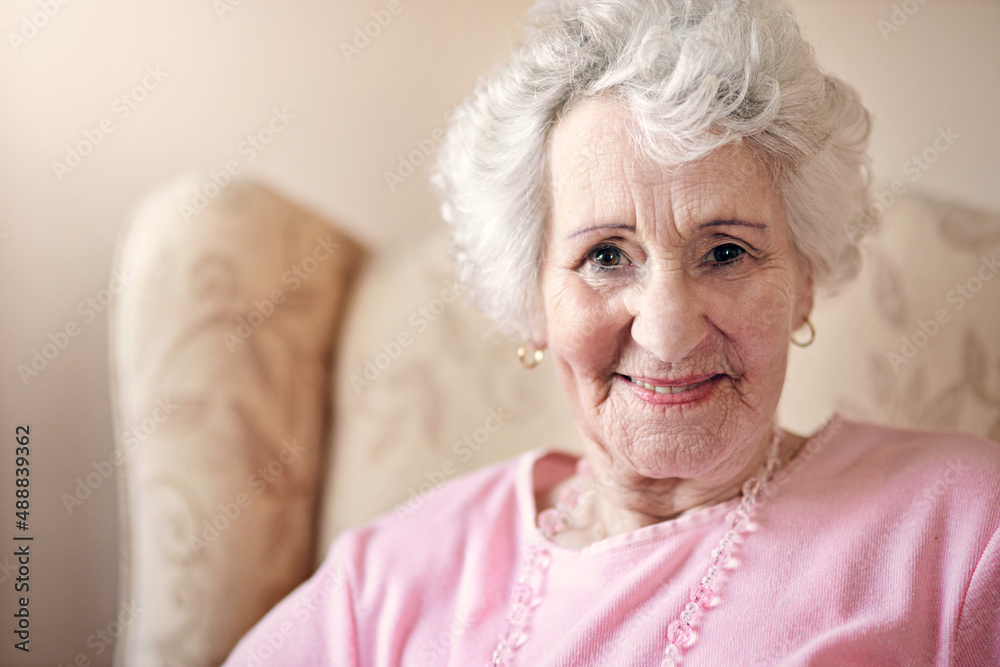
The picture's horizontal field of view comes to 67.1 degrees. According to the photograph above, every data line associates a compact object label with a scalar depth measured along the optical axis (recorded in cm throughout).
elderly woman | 100
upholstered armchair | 137
